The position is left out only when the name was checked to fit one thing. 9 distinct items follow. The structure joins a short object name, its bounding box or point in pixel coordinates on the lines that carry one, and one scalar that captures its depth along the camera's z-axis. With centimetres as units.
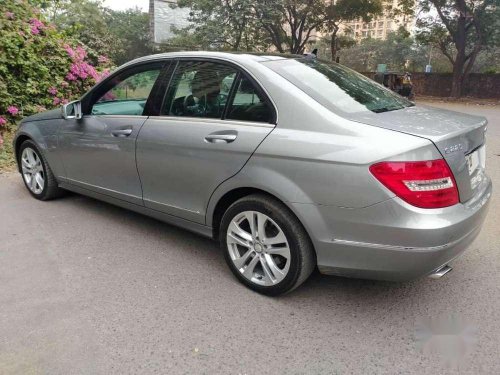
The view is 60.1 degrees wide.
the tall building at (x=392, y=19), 2662
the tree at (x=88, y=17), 1045
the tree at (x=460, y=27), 2216
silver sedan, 237
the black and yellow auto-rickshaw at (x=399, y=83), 1770
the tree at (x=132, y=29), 4338
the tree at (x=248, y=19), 2288
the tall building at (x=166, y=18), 2503
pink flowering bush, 762
